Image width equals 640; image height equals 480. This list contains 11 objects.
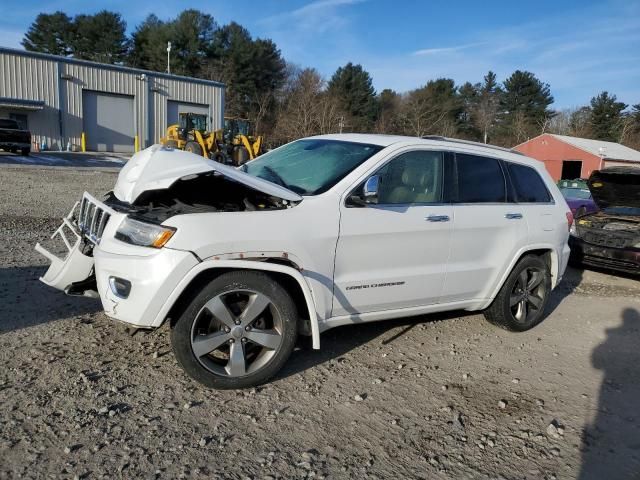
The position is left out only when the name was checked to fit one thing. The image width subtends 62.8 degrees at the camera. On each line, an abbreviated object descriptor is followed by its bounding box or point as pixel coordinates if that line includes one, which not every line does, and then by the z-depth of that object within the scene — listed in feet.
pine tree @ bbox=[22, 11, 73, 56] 200.64
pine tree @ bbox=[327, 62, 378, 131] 213.66
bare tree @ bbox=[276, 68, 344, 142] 136.67
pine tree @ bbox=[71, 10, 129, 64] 198.29
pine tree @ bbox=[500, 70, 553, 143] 230.89
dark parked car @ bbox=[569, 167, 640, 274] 25.75
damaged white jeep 10.97
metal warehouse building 109.19
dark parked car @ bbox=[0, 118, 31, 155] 83.25
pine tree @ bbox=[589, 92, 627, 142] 215.31
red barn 122.03
